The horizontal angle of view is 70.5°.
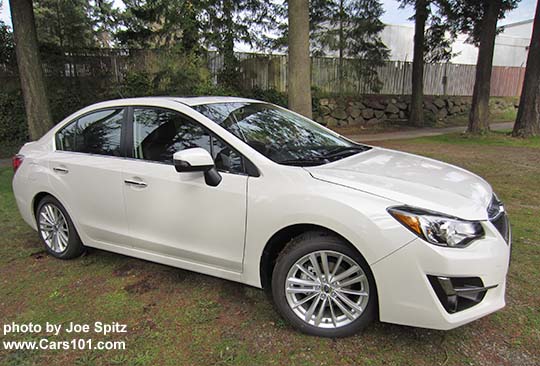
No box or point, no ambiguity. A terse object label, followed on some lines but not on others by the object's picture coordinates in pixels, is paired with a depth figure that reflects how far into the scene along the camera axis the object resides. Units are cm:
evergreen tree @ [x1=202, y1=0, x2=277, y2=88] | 1330
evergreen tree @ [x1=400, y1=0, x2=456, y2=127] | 1385
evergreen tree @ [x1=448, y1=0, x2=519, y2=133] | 1160
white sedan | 224
